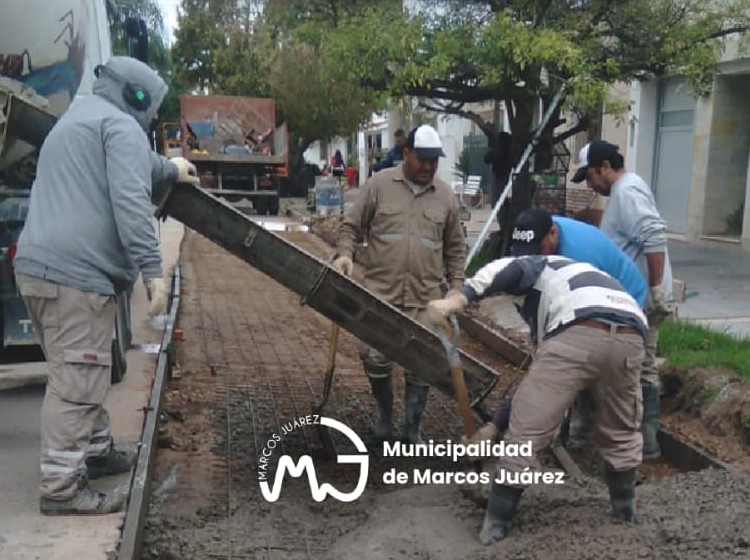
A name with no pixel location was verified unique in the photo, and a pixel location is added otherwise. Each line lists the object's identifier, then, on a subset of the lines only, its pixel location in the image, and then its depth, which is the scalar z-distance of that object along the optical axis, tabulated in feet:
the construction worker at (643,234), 16.03
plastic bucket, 66.03
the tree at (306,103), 89.76
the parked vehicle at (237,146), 69.92
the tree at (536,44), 26.78
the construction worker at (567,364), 11.28
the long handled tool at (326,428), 16.20
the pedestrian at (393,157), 30.32
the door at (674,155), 50.96
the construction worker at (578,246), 12.26
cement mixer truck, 16.38
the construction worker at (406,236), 16.02
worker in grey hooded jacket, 12.02
